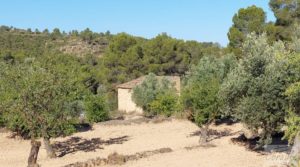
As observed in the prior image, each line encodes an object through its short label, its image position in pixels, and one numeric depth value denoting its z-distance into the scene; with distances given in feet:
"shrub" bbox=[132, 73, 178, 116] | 139.33
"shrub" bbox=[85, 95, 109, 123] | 124.28
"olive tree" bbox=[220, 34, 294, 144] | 61.57
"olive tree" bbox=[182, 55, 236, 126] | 81.31
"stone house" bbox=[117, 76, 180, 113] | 167.02
